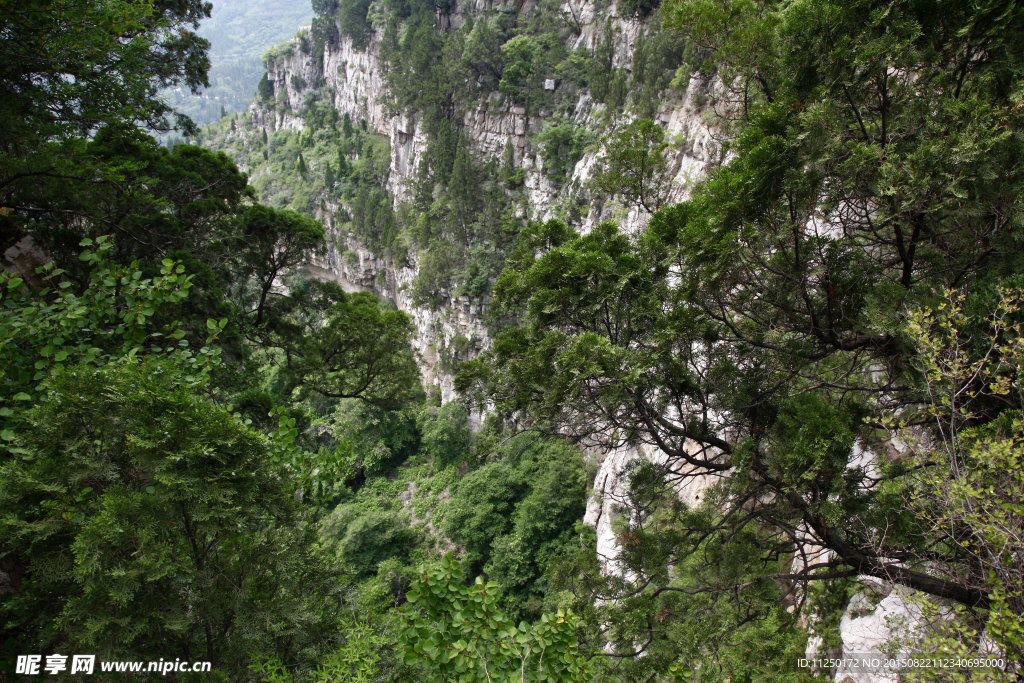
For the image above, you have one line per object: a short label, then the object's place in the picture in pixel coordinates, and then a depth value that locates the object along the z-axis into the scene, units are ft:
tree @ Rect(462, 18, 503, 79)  107.34
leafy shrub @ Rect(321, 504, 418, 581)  65.51
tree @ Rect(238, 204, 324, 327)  25.29
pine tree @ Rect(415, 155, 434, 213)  113.70
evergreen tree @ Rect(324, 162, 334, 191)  155.74
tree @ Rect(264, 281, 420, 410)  26.40
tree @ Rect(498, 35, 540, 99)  103.09
